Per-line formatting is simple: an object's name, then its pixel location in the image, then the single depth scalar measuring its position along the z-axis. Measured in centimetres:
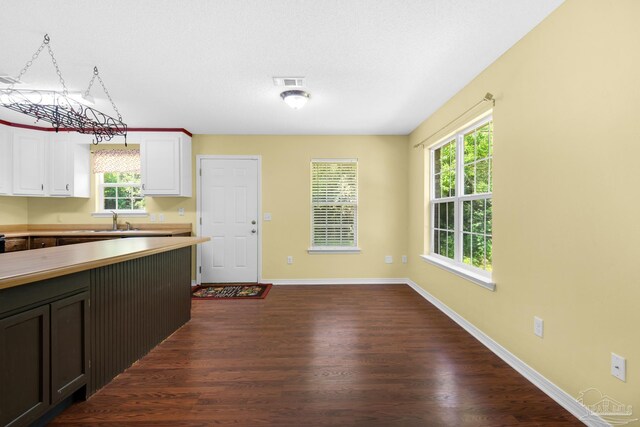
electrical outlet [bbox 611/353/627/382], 136
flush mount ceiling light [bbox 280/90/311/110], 289
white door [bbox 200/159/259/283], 451
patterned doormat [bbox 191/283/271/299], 386
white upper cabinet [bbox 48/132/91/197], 413
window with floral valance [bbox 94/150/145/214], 440
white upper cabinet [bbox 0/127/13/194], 384
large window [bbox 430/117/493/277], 262
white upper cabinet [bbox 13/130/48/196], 394
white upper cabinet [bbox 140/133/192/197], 415
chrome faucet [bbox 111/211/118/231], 426
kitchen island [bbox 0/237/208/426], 129
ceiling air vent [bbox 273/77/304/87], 265
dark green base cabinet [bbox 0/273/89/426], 127
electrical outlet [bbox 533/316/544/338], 188
